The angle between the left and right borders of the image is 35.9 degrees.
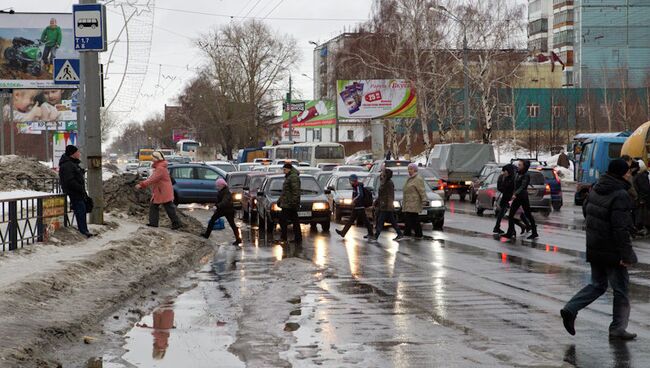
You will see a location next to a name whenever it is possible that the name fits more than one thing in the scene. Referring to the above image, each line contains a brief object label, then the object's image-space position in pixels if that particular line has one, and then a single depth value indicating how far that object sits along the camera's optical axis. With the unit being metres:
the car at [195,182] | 37.44
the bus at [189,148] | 118.56
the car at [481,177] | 36.91
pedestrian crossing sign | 22.33
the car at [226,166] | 50.38
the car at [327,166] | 50.51
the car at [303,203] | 25.80
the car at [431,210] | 26.11
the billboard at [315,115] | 100.12
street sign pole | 21.00
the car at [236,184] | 36.91
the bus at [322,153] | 67.82
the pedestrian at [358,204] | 23.27
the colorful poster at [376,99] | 70.12
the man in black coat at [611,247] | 9.41
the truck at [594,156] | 34.12
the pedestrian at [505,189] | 22.92
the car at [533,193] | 31.56
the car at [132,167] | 81.78
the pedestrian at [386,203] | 22.27
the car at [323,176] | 36.14
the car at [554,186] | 34.72
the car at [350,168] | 43.62
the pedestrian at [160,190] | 22.79
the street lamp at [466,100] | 53.16
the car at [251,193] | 30.38
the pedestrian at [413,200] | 22.67
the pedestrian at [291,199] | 22.23
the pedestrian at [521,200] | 22.16
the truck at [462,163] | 44.62
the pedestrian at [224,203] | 22.86
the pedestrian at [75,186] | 19.16
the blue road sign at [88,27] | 20.31
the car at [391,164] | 41.63
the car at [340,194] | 30.14
